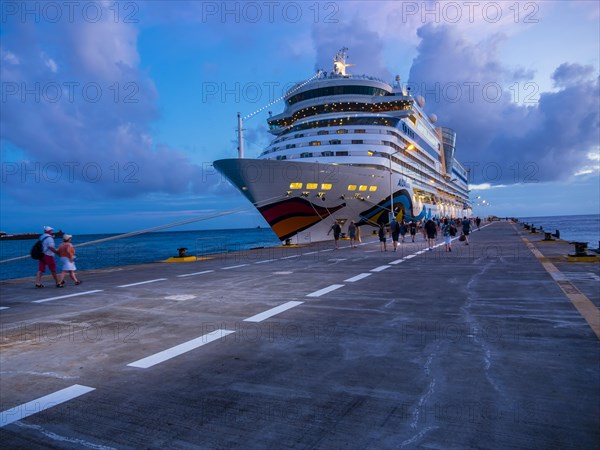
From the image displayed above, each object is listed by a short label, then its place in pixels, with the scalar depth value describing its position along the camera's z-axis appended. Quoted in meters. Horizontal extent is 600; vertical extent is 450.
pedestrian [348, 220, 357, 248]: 23.22
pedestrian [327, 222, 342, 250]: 23.00
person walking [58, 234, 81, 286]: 11.14
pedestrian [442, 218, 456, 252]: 19.94
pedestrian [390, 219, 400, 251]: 21.11
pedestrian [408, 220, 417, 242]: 28.09
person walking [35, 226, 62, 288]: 11.05
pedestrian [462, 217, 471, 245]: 24.80
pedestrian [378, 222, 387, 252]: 20.79
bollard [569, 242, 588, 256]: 14.31
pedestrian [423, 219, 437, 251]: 21.00
